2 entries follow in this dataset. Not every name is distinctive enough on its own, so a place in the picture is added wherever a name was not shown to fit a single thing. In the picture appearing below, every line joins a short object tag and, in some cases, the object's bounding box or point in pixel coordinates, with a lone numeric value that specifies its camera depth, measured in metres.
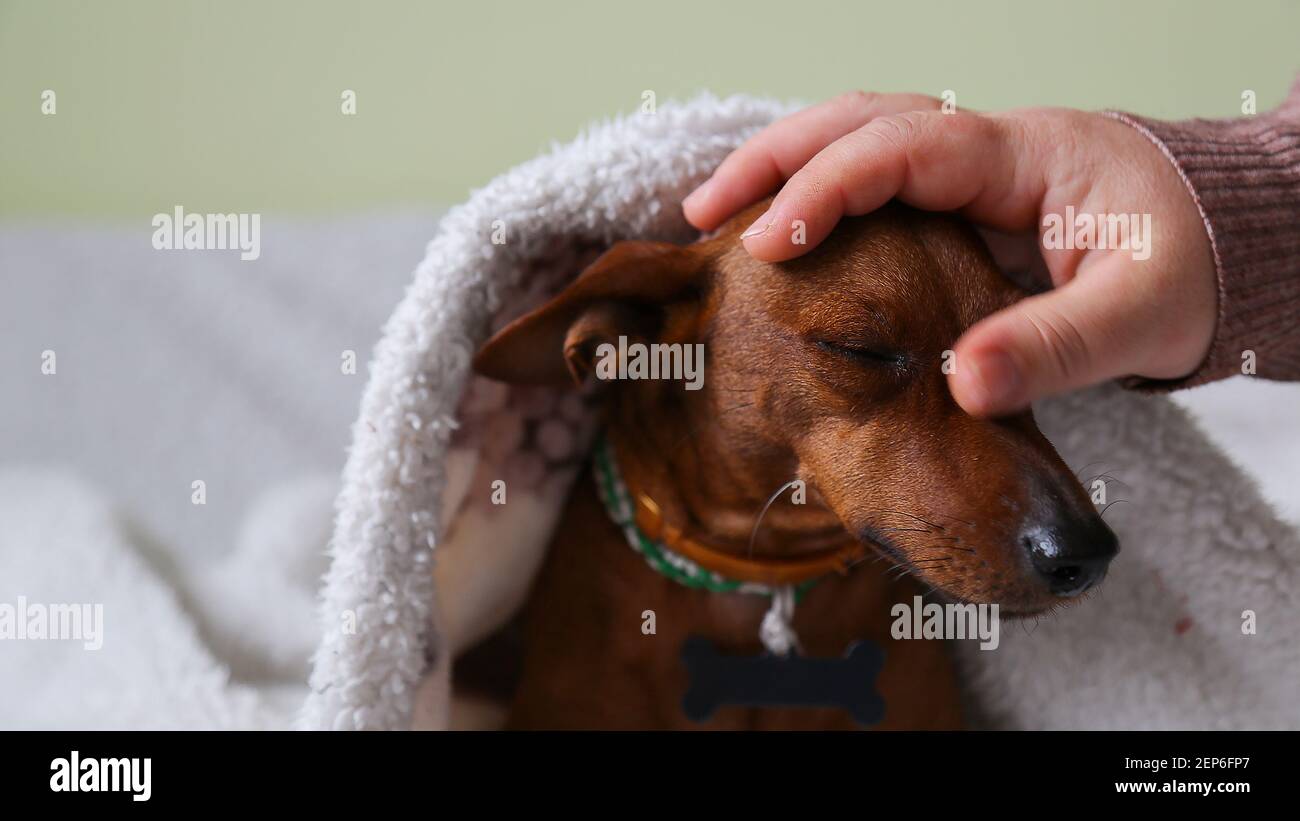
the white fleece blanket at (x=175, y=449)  0.62
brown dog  0.50
